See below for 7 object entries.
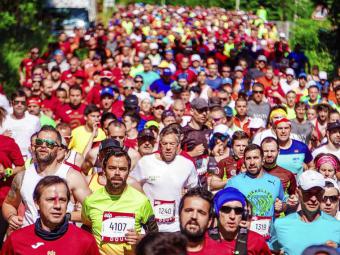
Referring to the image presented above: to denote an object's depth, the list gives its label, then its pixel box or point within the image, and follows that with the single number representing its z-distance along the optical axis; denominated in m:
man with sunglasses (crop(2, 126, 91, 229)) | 14.55
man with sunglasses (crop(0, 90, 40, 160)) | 22.55
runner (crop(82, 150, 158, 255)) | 13.72
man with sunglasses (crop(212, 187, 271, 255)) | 11.66
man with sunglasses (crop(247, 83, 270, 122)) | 27.09
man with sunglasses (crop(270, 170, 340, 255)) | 12.63
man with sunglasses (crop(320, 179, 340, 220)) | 14.70
